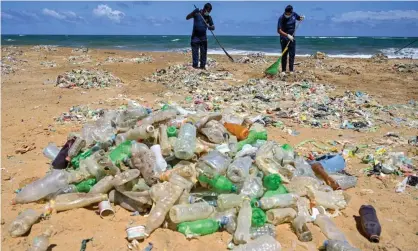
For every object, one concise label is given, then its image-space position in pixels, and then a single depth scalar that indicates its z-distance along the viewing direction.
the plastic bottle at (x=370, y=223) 3.08
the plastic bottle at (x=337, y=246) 2.78
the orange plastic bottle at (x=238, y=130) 4.50
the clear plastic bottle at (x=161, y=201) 3.03
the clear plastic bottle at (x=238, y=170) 3.50
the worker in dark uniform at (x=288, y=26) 9.92
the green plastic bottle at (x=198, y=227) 3.00
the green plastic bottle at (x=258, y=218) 3.04
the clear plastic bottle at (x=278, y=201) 3.20
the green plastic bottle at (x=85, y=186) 3.49
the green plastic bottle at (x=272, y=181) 3.39
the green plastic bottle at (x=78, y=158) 3.88
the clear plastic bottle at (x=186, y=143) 3.70
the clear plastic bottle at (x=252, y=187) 3.36
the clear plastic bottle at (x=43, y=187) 3.46
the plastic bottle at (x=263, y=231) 2.96
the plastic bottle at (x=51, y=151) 4.59
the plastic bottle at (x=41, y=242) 2.72
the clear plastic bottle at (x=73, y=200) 3.26
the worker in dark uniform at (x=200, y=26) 10.70
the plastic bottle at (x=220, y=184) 3.36
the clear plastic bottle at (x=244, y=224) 2.88
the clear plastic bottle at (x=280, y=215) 3.14
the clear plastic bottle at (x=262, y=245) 2.79
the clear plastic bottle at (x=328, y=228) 3.06
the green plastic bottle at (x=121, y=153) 3.64
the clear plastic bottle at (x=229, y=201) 3.21
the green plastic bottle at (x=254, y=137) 4.43
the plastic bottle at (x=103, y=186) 3.41
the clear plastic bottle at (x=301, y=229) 2.99
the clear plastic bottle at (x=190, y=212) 3.07
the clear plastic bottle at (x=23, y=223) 2.92
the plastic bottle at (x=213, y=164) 3.50
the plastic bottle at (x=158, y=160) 3.58
